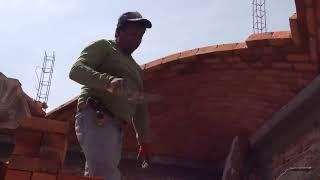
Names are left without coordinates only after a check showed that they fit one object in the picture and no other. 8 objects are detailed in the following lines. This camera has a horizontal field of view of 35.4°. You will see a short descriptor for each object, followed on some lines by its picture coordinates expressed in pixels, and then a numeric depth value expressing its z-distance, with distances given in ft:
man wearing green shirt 10.17
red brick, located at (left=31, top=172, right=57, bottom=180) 8.20
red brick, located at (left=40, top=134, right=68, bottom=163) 8.63
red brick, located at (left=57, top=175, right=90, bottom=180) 8.36
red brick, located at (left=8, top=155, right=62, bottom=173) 8.23
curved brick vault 16.74
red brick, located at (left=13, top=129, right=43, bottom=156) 8.54
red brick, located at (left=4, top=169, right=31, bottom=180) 8.04
